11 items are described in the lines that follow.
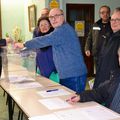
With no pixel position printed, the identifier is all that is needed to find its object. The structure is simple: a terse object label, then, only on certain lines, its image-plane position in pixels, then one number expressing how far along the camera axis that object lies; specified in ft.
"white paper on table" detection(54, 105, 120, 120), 4.41
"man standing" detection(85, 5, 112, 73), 11.02
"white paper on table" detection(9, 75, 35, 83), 7.51
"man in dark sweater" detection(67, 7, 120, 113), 4.94
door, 16.26
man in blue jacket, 6.85
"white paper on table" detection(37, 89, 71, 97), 5.94
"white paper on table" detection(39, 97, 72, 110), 5.05
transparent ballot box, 7.34
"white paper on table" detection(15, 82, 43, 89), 6.83
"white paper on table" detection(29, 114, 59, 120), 4.40
